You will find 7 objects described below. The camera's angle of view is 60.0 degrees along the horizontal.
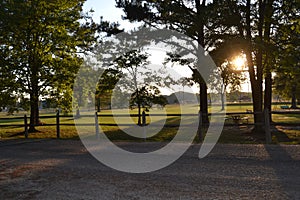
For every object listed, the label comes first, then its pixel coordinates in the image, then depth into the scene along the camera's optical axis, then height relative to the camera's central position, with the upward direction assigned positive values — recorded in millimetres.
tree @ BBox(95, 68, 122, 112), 20219 +1834
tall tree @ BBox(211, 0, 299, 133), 13047 +4032
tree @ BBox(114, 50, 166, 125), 19969 +1840
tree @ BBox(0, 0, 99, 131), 15449 +3830
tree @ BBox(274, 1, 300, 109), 13922 +3379
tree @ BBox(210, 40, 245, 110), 13326 +2358
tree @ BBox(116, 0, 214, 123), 15703 +5969
